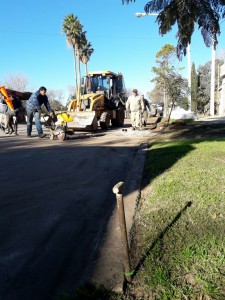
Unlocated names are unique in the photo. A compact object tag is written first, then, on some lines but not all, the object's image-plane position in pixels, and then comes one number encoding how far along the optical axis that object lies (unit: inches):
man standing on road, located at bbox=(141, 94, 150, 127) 474.2
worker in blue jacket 357.5
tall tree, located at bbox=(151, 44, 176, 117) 593.1
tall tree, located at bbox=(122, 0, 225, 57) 130.9
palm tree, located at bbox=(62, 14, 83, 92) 1307.3
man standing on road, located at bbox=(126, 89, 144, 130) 438.8
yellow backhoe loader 420.1
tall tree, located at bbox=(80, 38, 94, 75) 1470.4
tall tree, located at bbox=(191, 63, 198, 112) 1489.9
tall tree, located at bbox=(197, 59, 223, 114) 1506.4
